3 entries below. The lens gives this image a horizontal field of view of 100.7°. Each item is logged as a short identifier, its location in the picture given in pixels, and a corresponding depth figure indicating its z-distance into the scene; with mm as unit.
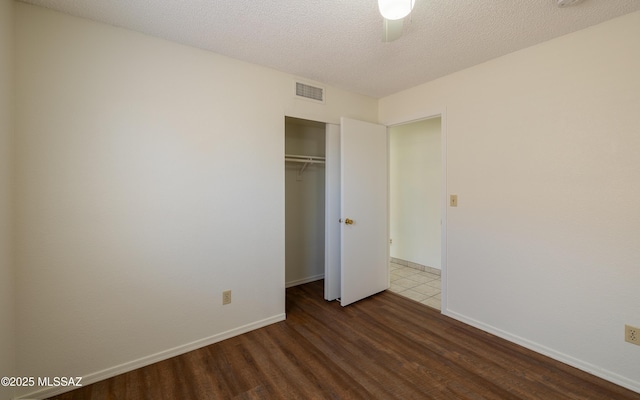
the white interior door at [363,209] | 2930
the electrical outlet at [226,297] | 2330
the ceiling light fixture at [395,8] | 1158
